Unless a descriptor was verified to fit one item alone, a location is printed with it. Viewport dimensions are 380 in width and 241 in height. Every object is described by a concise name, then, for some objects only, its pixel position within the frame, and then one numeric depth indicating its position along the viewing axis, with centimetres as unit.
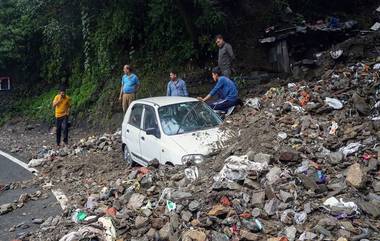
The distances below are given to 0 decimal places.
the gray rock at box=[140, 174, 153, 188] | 703
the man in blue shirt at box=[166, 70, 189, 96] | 1244
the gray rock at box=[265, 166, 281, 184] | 610
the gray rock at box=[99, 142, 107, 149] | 1284
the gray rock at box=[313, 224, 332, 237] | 509
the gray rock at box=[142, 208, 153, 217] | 595
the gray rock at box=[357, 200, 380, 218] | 538
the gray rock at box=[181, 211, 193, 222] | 566
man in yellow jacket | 1412
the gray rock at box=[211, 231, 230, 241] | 527
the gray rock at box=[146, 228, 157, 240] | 552
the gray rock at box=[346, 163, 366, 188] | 586
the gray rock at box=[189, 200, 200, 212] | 580
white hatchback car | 816
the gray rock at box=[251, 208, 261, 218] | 556
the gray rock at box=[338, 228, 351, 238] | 506
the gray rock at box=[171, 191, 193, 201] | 609
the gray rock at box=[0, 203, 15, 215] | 817
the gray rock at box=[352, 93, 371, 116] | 814
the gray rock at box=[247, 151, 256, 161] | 672
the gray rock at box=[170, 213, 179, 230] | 556
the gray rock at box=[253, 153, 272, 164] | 653
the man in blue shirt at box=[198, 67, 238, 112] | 1062
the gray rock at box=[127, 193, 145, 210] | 630
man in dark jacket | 1230
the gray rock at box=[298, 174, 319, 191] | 590
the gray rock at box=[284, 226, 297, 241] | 516
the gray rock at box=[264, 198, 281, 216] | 560
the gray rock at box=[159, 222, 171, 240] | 544
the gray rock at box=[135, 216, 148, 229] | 574
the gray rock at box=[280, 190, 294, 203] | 570
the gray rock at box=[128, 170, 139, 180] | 769
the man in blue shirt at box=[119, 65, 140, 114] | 1361
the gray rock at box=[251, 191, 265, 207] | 572
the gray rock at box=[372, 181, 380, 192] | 582
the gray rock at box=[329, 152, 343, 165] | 651
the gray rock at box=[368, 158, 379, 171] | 618
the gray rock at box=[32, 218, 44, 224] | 737
